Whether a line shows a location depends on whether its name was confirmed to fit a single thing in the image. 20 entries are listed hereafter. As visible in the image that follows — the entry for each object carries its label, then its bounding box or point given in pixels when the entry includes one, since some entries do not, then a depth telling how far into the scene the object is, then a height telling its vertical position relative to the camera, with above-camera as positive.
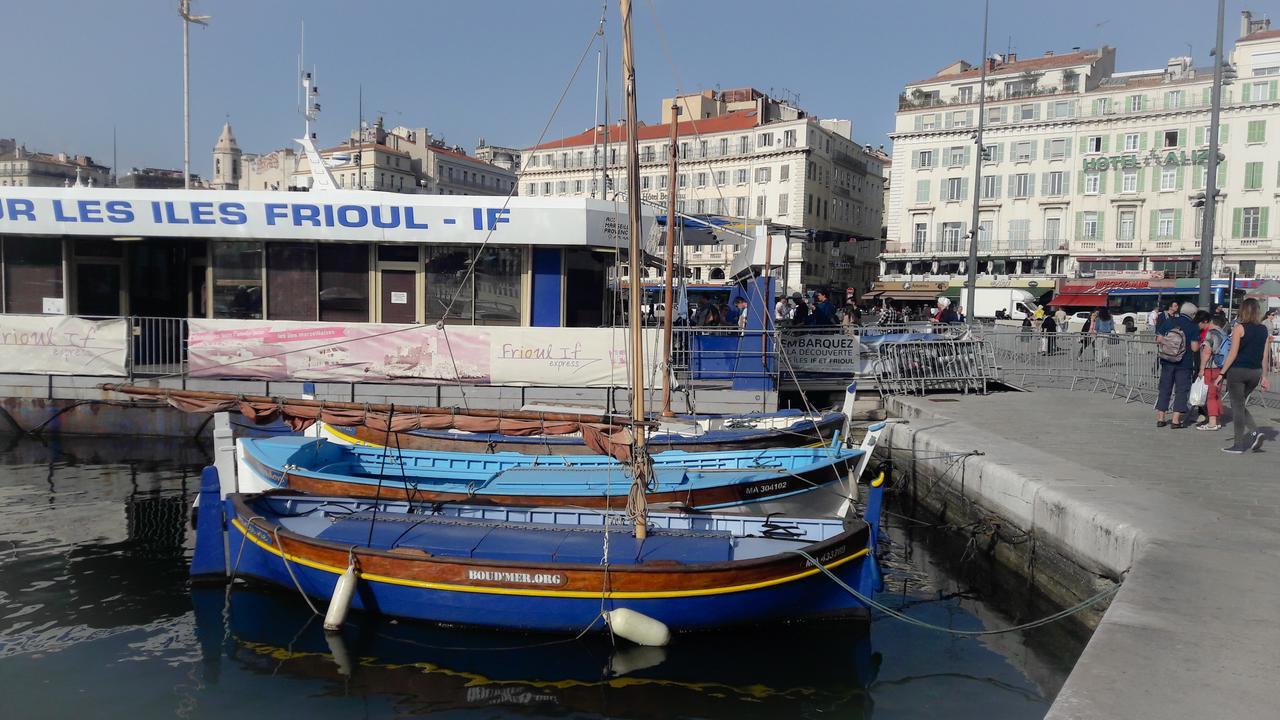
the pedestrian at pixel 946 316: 24.69 -0.07
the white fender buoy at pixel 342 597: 8.23 -2.79
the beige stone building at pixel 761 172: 79.75 +13.30
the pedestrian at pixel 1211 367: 13.66 -0.75
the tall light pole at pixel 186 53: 19.94 +5.47
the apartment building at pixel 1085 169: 62.25 +11.34
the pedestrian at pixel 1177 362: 13.53 -0.68
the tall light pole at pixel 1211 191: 17.56 +2.63
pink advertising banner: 15.77 -0.97
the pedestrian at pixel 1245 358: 11.23 -0.48
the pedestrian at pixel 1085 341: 19.98 -0.55
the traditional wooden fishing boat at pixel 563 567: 7.91 -2.43
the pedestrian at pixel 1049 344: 20.97 -0.67
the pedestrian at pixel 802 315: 19.80 -0.12
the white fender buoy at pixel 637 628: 7.84 -2.88
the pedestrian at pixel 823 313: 19.08 -0.06
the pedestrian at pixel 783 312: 20.20 -0.06
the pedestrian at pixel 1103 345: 19.07 -0.62
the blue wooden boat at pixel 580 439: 12.48 -1.94
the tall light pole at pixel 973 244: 32.03 +2.64
